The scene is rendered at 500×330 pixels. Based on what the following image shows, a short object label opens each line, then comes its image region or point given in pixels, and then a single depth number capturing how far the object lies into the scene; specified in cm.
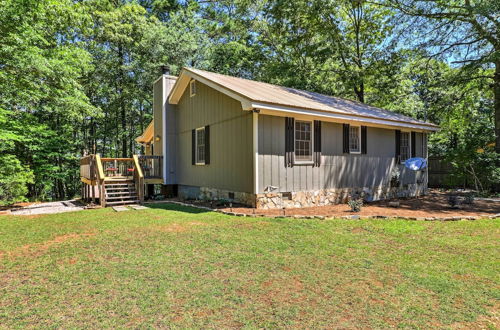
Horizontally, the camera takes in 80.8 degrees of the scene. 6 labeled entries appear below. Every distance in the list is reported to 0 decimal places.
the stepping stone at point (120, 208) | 880
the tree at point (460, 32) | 1216
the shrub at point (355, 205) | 790
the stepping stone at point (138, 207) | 916
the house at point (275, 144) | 836
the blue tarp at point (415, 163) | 1118
